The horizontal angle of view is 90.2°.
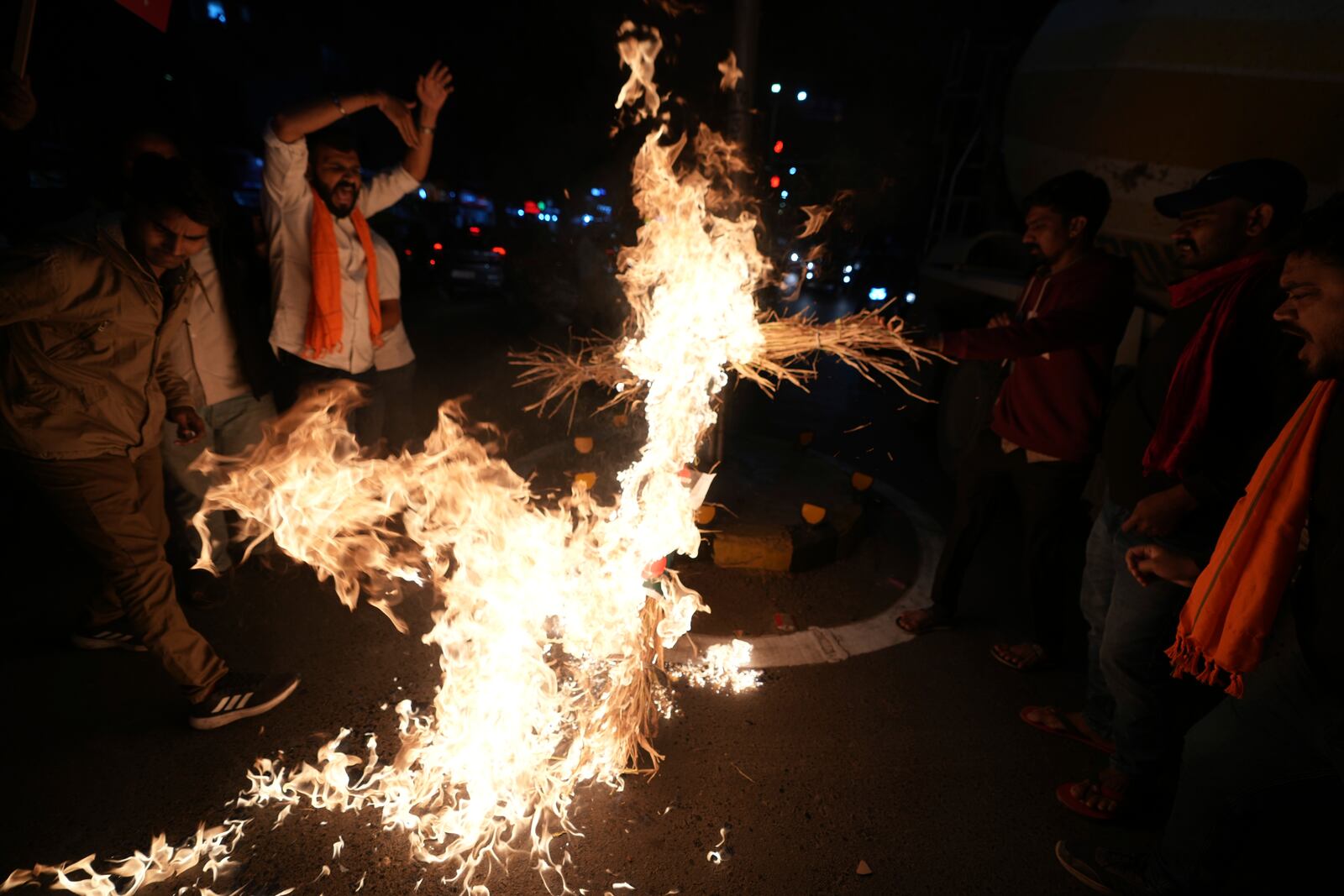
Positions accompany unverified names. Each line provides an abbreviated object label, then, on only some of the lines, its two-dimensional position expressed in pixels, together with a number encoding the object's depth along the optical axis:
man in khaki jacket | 2.89
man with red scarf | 1.94
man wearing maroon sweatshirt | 3.46
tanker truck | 4.66
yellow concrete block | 5.16
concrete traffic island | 4.46
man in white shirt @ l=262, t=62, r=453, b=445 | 3.99
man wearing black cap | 2.59
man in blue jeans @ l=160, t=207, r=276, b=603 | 3.97
